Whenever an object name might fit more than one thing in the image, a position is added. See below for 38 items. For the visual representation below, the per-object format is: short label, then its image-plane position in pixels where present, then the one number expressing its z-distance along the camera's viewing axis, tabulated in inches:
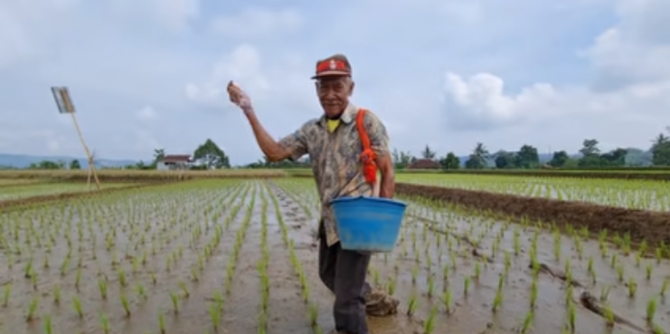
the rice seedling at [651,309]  109.0
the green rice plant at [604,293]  123.5
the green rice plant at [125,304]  116.3
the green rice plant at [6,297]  125.1
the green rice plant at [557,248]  180.0
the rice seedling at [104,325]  101.9
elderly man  89.4
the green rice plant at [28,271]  157.3
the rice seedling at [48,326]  97.3
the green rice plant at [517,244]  191.2
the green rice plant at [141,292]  129.3
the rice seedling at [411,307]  112.6
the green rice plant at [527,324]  100.8
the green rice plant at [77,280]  143.5
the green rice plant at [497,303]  117.9
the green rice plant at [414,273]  147.9
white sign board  568.4
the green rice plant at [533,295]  120.7
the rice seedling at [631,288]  128.6
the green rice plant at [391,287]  129.6
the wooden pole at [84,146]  563.5
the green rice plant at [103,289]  131.1
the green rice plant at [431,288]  131.0
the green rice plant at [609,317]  106.2
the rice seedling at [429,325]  97.9
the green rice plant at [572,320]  103.5
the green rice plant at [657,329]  94.4
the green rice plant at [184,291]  131.6
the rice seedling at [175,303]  116.8
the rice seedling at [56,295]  127.7
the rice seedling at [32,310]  113.8
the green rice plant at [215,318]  105.6
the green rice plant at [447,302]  116.6
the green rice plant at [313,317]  107.2
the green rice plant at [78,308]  114.9
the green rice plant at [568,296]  120.9
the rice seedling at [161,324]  101.3
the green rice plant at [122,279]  145.2
